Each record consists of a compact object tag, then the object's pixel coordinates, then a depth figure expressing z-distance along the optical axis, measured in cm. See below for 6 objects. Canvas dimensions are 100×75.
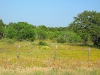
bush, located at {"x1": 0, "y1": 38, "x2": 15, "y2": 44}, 5262
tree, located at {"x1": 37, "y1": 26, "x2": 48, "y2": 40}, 9214
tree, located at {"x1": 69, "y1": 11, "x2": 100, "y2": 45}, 6025
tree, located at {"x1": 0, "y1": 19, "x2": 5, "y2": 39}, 8456
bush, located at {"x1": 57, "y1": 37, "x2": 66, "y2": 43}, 7894
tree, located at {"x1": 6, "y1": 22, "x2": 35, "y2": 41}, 7606
